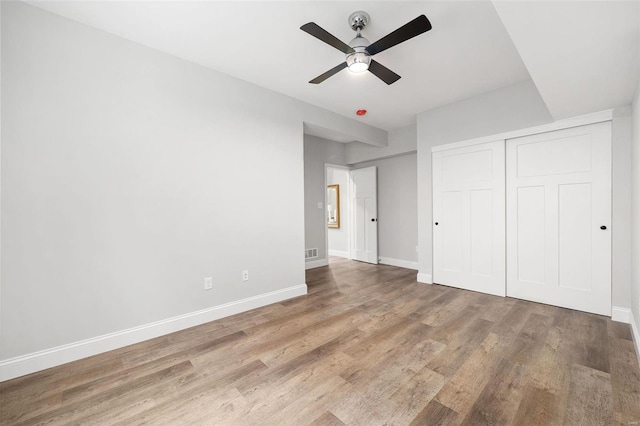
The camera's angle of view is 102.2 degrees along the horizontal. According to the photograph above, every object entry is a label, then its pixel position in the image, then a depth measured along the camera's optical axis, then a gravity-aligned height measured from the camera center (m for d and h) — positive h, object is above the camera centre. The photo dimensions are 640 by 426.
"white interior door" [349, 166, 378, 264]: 5.48 -0.09
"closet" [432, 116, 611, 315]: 2.75 -0.09
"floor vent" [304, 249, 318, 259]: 5.11 -0.85
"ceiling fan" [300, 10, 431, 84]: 1.76 +1.25
